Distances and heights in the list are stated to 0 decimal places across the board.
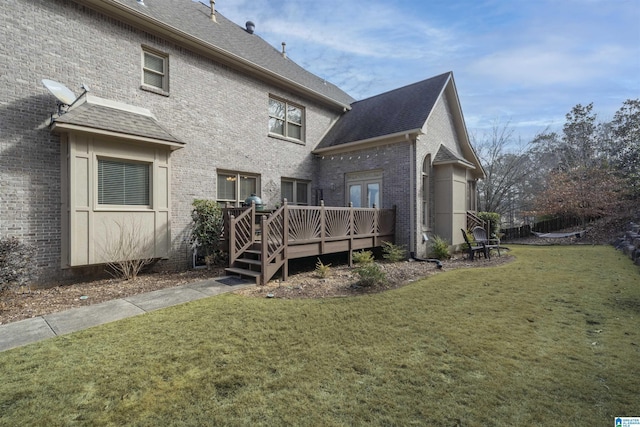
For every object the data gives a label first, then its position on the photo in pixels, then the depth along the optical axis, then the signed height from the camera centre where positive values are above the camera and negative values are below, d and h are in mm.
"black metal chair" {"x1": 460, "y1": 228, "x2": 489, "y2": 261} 9737 -1199
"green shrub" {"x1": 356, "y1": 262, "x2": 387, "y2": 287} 6094 -1297
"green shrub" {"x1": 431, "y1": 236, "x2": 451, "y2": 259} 10094 -1261
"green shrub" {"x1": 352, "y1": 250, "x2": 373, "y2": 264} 7543 -1145
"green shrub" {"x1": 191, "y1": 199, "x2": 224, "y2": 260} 7875 -253
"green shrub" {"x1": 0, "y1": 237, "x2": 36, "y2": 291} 5102 -852
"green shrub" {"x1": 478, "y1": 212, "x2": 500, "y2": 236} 13311 -236
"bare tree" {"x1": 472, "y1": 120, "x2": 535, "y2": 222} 24453 +4376
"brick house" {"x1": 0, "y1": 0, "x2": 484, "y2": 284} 6199 +2522
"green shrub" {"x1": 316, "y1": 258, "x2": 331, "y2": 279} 7297 -1456
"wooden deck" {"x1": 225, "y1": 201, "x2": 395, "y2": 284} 6714 -536
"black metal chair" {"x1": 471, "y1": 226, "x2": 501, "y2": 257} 10688 -809
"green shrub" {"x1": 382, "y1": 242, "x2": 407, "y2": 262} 9156 -1240
